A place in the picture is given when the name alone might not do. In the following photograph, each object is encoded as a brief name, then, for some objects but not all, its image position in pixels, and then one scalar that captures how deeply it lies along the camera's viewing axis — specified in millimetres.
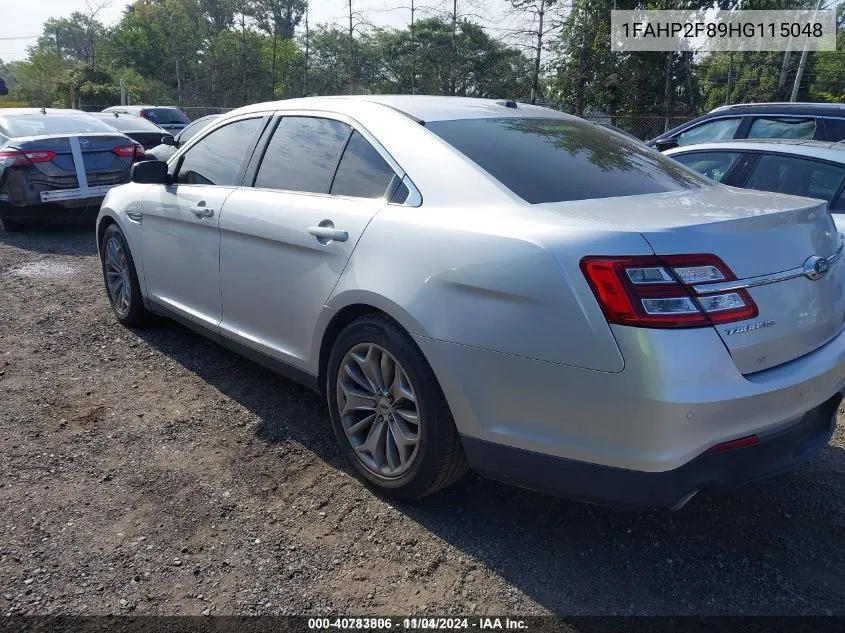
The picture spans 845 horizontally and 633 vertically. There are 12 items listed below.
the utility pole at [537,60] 19688
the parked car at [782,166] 4809
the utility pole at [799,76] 17838
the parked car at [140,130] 13727
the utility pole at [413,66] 23734
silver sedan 2174
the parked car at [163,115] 18891
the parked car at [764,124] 6707
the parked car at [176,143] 12348
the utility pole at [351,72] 24688
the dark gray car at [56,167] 8555
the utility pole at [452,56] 21078
